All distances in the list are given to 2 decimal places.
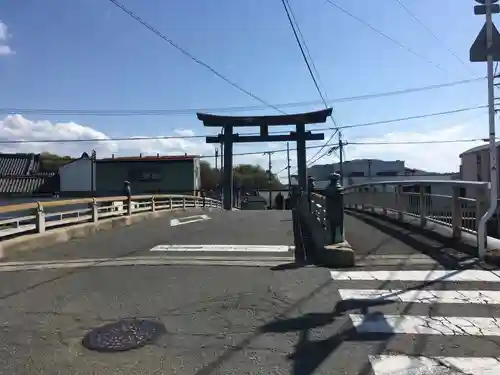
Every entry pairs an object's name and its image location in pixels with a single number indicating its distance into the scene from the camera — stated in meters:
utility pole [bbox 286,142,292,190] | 77.34
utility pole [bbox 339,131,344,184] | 55.42
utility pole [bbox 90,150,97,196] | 54.47
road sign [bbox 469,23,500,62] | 7.55
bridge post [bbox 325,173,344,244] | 8.55
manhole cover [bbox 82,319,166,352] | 4.50
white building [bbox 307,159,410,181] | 81.38
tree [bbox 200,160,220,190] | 83.56
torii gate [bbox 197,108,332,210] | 41.78
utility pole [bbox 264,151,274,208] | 79.49
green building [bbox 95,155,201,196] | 57.06
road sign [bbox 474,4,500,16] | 7.53
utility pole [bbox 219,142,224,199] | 43.85
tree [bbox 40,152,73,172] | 69.18
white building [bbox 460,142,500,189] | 34.11
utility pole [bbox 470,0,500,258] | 7.53
